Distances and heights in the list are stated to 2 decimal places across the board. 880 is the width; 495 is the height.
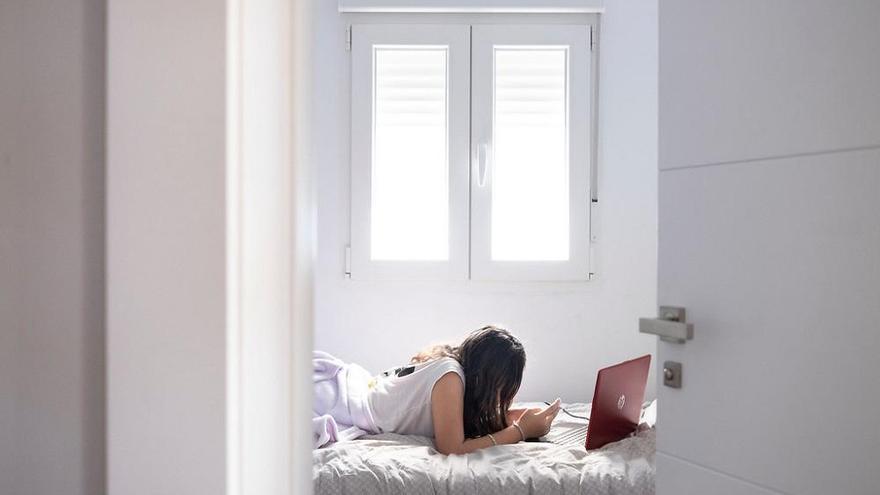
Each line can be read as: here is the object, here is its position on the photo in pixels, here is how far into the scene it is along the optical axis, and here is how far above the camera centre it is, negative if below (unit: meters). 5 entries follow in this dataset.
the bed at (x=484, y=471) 1.94 -0.60
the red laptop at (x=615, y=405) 2.18 -0.48
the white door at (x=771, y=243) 0.94 +0.00
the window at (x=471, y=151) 3.03 +0.38
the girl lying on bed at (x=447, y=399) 2.28 -0.49
